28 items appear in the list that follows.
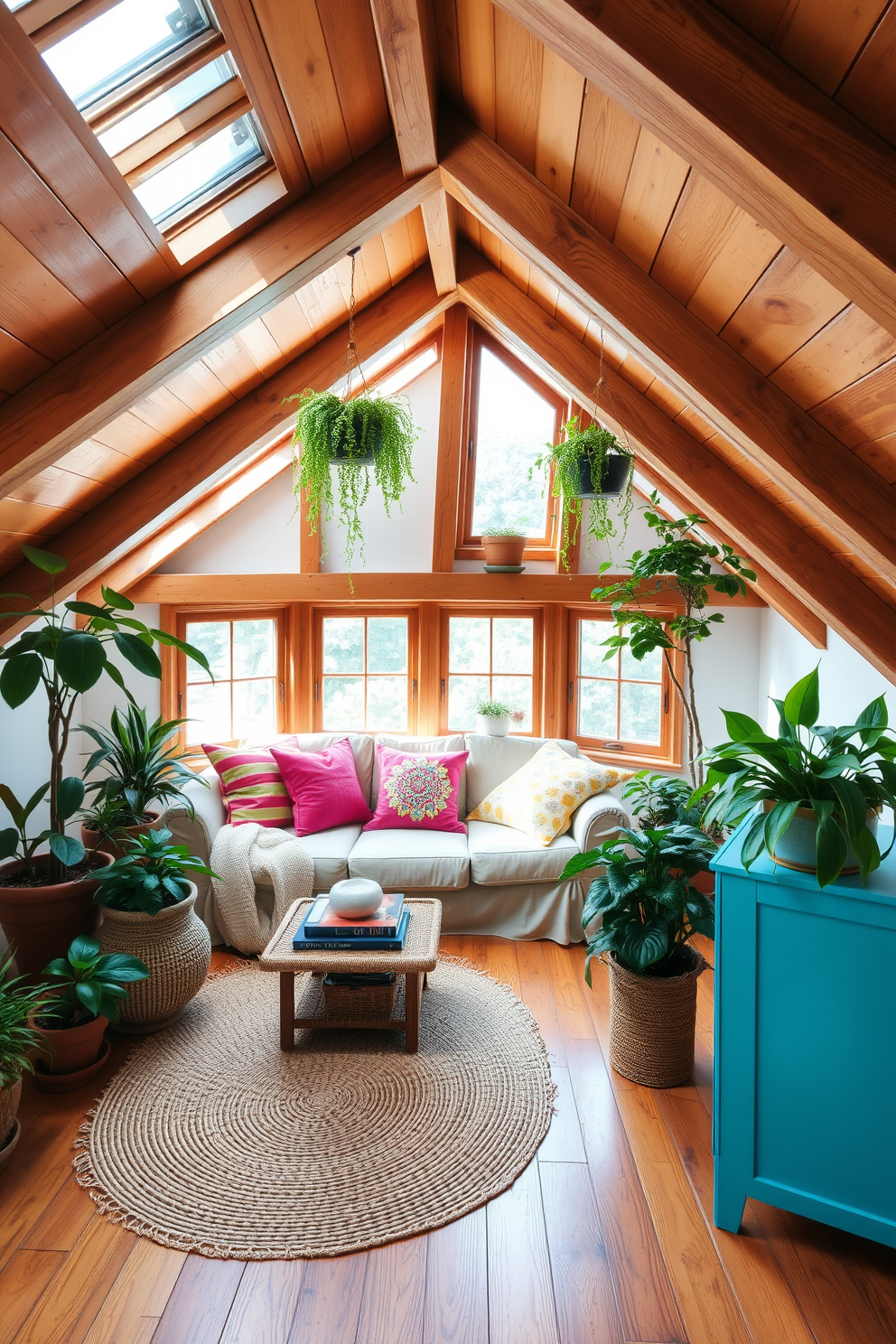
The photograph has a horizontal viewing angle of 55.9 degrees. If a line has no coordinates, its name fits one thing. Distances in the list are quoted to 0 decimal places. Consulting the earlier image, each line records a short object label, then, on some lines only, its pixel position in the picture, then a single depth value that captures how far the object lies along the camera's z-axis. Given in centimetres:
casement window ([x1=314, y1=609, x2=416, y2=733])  475
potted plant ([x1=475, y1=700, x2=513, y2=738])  446
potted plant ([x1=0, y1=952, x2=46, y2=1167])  225
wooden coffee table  278
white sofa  373
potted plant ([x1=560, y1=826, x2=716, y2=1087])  265
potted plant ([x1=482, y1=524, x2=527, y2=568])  415
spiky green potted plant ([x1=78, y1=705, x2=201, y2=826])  331
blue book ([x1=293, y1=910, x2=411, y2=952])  286
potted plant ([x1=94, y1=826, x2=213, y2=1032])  288
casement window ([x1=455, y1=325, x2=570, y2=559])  433
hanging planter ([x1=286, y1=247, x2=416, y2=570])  293
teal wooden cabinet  192
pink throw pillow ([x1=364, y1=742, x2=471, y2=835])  407
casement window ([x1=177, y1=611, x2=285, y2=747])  450
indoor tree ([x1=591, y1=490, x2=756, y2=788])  327
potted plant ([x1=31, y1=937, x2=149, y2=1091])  264
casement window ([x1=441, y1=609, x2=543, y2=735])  472
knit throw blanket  358
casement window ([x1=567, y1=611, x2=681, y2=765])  446
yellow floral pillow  389
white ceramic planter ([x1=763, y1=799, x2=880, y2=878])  196
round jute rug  218
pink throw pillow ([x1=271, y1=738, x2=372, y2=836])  399
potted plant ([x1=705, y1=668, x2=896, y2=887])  187
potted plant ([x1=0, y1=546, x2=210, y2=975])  256
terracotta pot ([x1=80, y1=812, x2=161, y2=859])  322
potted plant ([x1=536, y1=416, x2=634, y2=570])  300
